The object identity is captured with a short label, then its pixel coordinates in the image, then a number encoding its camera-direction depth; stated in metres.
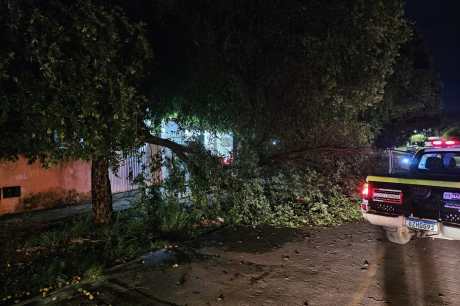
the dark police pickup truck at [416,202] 5.85
